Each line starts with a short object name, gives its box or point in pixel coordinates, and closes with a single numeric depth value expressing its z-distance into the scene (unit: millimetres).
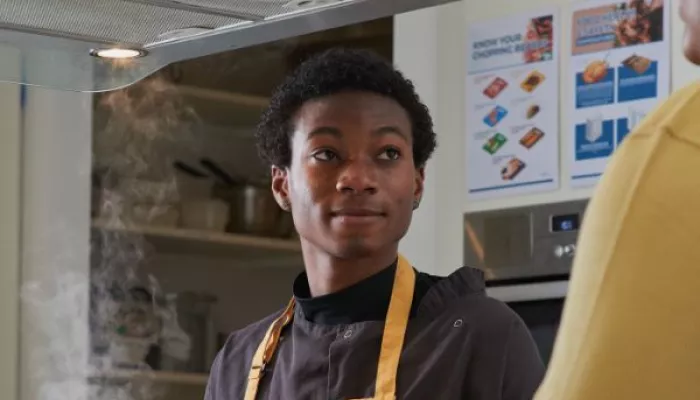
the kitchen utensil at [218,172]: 3682
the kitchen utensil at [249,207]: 3676
